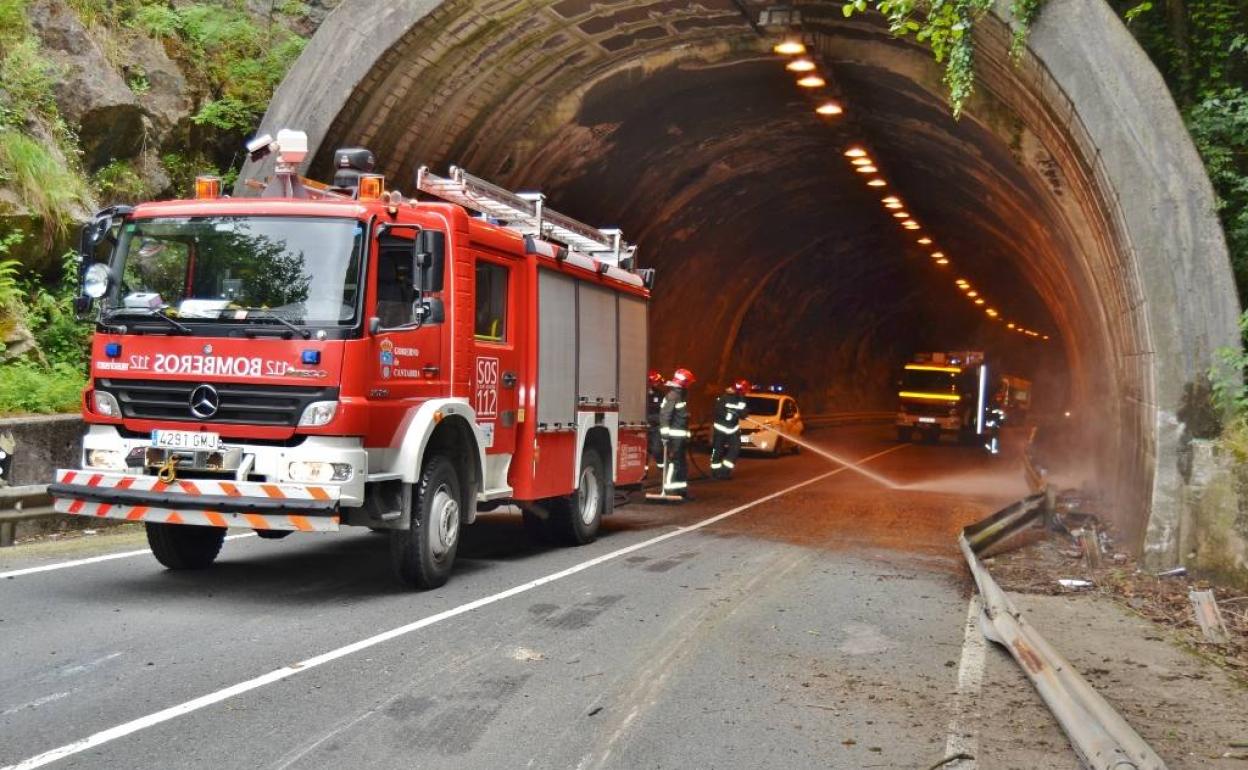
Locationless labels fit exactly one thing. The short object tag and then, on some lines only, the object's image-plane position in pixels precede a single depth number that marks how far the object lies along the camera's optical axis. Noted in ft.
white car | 97.04
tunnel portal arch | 36.70
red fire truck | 26.81
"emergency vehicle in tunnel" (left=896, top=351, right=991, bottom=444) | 130.52
